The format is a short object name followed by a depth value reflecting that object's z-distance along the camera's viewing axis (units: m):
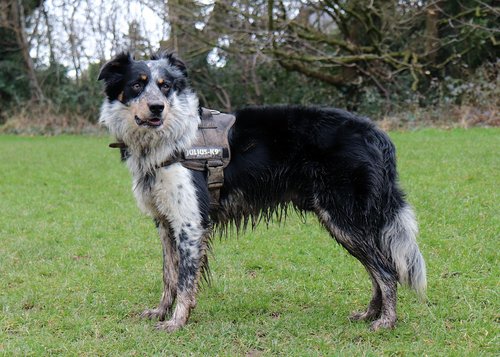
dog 3.79
